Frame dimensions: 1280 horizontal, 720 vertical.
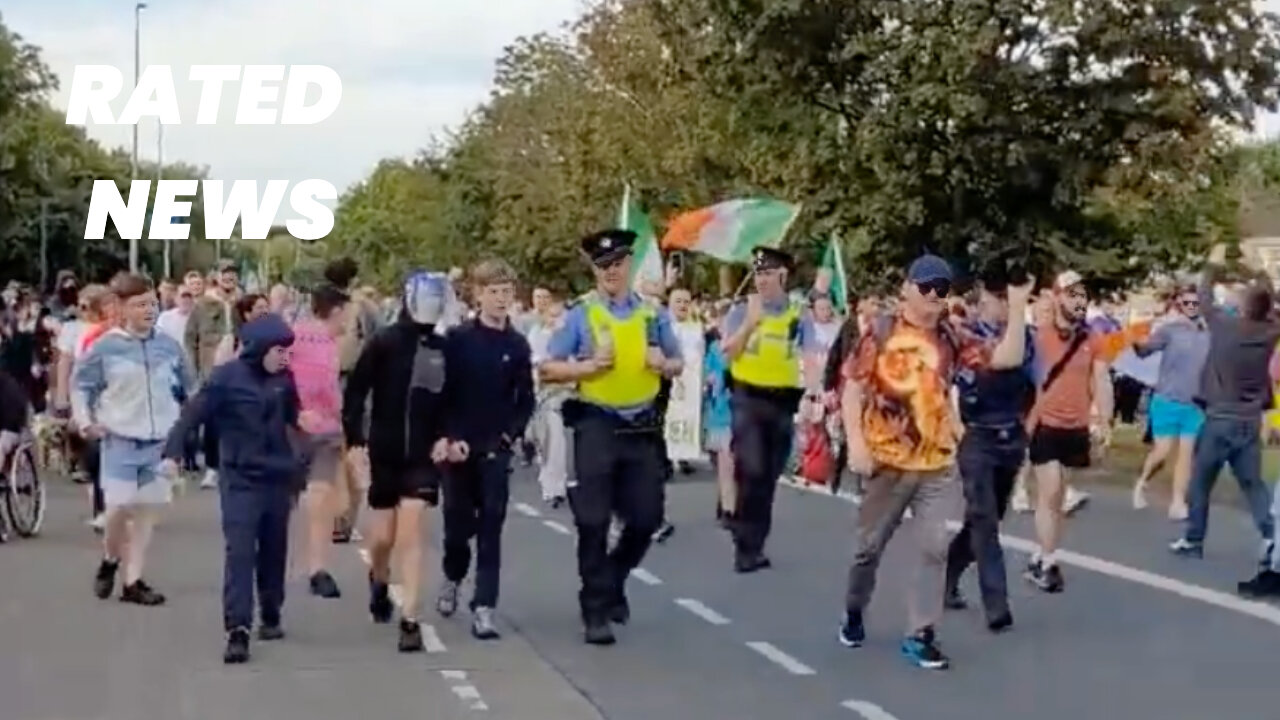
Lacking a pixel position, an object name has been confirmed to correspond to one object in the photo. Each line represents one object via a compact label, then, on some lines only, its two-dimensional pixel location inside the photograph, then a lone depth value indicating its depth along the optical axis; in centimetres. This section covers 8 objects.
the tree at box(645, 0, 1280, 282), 3169
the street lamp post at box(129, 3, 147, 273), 9038
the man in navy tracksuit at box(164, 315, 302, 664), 1253
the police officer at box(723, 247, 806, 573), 1600
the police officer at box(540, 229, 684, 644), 1273
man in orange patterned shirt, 1207
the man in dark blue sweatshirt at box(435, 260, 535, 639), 1286
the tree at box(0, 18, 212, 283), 8594
